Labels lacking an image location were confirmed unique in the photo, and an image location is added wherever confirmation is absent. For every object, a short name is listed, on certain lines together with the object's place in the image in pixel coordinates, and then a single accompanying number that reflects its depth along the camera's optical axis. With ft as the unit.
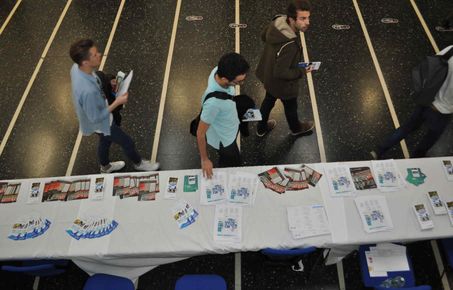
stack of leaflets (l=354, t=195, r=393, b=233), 9.39
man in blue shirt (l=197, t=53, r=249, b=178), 8.15
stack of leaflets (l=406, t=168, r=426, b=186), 10.26
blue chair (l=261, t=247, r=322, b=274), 8.66
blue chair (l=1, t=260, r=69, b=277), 8.85
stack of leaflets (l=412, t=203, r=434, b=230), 9.33
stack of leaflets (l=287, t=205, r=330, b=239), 9.36
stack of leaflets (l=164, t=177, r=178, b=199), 10.24
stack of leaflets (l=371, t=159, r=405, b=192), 10.20
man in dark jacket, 10.27
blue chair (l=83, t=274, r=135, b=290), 9.78
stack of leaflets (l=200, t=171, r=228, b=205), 10.09
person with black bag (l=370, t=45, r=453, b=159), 10.20
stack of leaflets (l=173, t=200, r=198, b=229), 9.64
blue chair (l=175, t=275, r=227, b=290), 9.75
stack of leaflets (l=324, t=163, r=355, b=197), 10.14
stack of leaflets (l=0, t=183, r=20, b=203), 10.36
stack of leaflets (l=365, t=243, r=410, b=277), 9.57
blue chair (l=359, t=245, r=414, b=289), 9.45
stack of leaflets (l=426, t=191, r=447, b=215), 9.55
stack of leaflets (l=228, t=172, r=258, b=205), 10.09
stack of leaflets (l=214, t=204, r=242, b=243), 9.35
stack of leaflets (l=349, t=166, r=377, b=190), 10.26
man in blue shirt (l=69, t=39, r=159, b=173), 9.58
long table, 9.24
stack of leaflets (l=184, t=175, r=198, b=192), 10.36
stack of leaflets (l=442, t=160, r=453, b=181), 10.32
